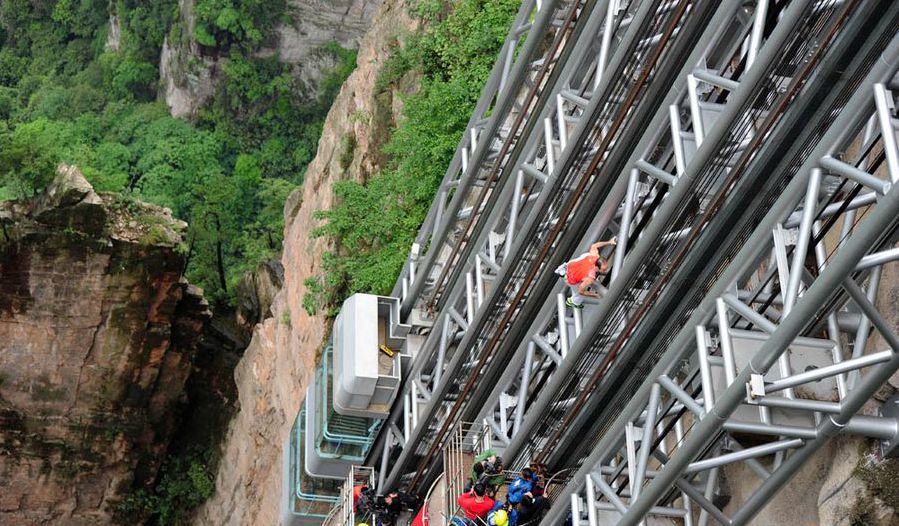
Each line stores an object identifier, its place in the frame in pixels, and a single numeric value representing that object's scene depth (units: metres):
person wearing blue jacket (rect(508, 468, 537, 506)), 14.24
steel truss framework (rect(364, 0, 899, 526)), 10.63
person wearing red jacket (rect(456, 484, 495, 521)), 14.52
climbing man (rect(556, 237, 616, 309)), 13.88
